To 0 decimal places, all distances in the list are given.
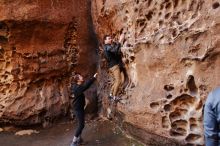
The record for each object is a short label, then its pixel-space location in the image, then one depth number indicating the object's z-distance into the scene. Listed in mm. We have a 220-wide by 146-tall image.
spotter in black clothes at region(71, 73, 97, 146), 3851
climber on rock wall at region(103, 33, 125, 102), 4246
